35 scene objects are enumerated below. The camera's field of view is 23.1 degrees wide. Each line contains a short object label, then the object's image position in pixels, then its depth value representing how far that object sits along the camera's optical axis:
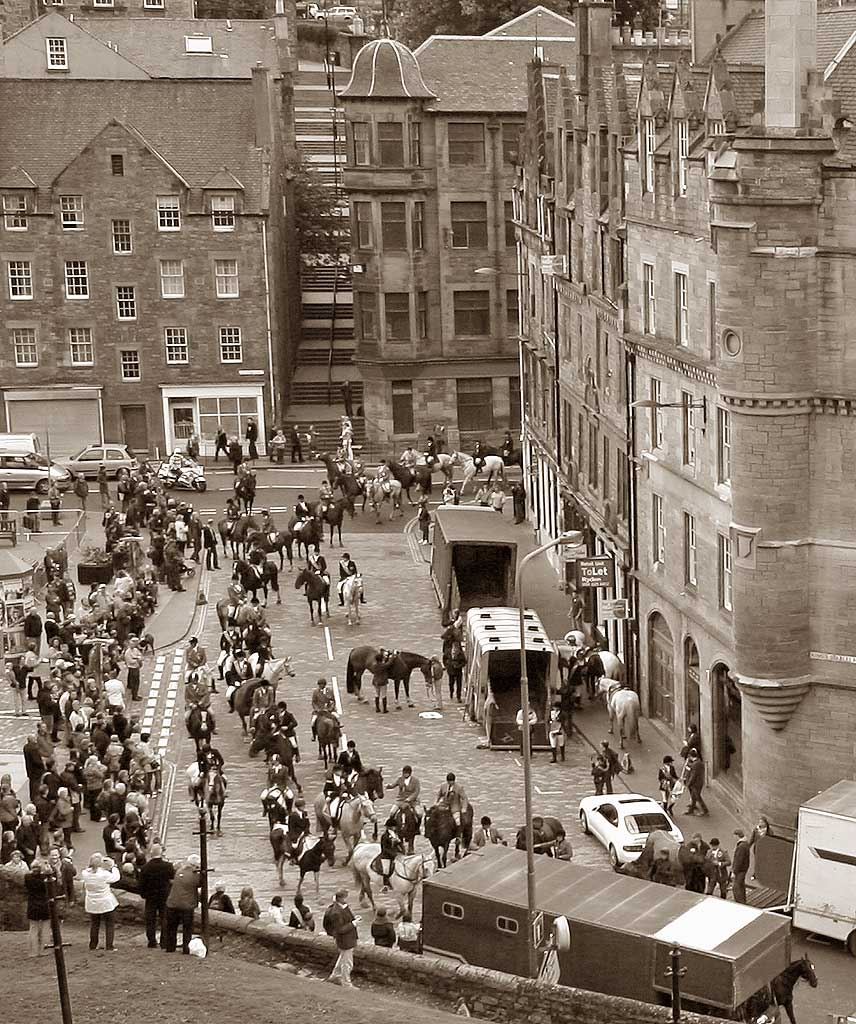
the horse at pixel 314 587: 63.80
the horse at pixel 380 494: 78.31
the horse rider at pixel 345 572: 64.69
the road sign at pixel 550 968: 35.03
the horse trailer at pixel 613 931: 33.41
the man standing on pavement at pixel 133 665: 56.44
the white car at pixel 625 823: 43.38
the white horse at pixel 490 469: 80.75
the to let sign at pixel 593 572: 53.91
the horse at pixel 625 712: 52.44
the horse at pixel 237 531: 71.06
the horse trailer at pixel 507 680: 52.56
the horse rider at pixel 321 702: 50.97
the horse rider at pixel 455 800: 43.41
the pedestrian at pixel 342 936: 33.53
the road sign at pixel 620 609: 56.72
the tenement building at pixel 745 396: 43.62
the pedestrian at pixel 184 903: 34.19
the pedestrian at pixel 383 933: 36.22
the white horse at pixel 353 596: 64.06
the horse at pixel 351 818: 43.59
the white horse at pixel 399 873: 39.88
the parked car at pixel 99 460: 85.06
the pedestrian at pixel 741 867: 40.56
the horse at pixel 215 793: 45.91
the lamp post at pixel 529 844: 34.75
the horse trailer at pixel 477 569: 63.62
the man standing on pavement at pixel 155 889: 34.59
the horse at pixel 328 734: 49.97
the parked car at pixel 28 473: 82.81
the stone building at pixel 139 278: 90.94
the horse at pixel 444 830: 43.06
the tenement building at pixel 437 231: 90.25
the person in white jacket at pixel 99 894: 34.59
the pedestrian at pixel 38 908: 34.09
